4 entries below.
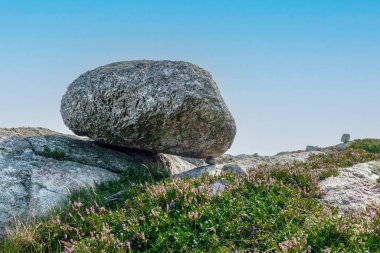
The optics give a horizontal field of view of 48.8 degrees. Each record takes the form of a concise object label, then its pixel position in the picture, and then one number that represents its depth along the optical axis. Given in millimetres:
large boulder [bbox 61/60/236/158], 13344
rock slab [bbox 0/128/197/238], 11438
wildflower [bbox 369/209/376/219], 7960
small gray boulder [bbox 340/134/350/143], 42653
